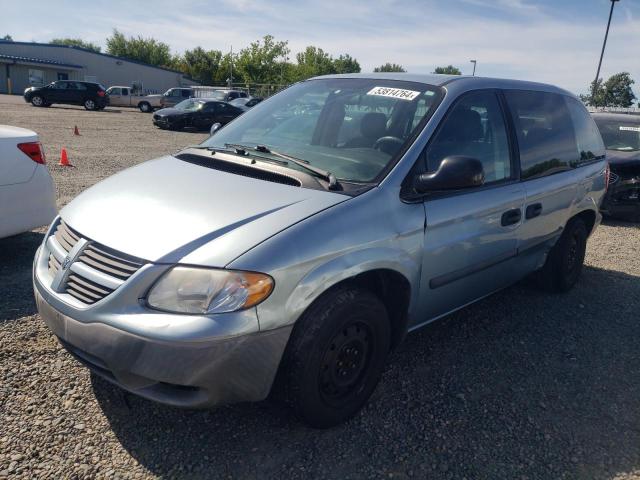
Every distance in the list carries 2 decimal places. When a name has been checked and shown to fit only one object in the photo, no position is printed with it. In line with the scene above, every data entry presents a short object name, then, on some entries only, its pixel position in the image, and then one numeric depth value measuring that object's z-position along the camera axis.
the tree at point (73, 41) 100.50
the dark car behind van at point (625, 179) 7.95
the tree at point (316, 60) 75.56
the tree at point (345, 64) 82.91
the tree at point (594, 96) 27.45
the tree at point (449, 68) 69.28
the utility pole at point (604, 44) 24.60
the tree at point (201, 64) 72.81
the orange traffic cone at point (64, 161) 10.15
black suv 30.56
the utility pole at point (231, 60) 65.94
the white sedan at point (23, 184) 4.26
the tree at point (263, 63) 65.00
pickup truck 36.62
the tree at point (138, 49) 79.31
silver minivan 2.20
